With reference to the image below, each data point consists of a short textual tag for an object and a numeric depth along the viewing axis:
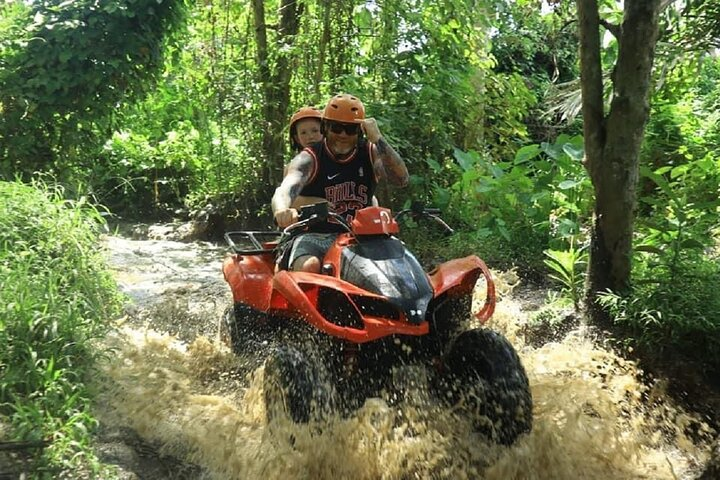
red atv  3.06
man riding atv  4.07
